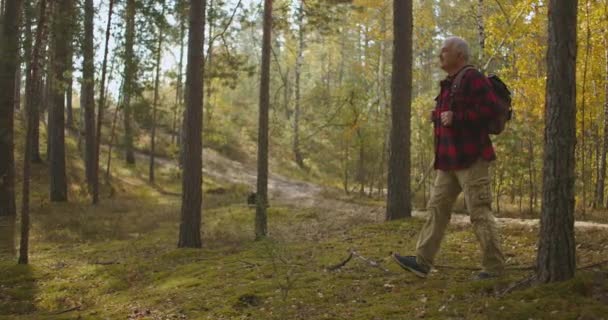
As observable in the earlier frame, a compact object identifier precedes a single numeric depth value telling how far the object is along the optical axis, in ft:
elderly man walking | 15.19
